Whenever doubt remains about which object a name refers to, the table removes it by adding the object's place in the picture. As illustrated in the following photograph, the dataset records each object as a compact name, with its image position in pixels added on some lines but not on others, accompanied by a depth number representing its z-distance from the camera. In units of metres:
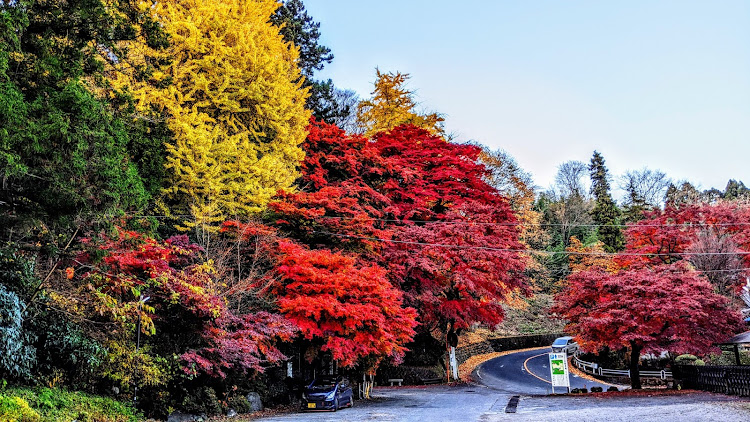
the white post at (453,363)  29.38
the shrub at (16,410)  9.06
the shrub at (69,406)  10.23
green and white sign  21.94
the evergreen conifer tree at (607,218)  46.47
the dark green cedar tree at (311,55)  33.19
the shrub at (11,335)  9.78
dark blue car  17.67
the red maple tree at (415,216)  21.45
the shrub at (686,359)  28.62
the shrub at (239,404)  16.44
